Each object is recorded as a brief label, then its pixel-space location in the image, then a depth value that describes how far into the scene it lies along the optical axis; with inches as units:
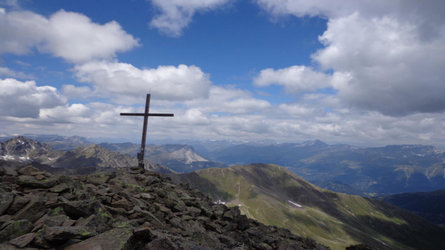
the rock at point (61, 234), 309.0
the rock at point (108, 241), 308.0
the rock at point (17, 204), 415.8
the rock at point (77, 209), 445.1
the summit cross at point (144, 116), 1063.6
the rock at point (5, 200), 408.5
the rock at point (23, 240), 302.8
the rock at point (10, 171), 598.5
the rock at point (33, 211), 406.9
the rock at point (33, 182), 549.1
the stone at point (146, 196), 697.6
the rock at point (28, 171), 628.7
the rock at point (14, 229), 334.0
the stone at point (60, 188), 539.6
